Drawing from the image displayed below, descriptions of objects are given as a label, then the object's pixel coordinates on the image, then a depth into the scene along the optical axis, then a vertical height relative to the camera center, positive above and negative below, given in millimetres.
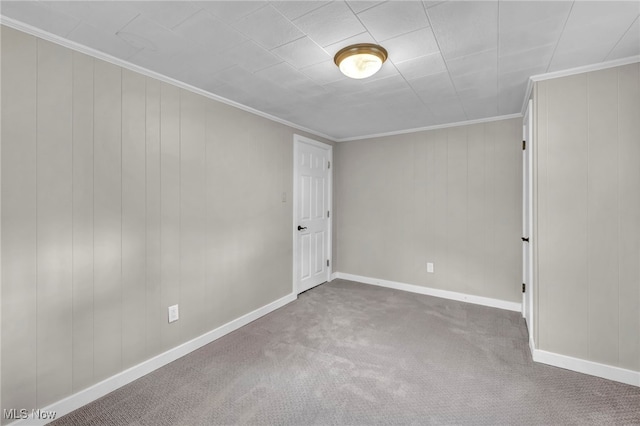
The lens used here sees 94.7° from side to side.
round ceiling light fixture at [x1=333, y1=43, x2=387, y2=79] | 1792 +966
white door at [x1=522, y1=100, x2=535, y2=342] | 2469 -74
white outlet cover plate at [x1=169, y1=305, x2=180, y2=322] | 2354 -809
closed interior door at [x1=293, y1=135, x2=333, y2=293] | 3787 -3
